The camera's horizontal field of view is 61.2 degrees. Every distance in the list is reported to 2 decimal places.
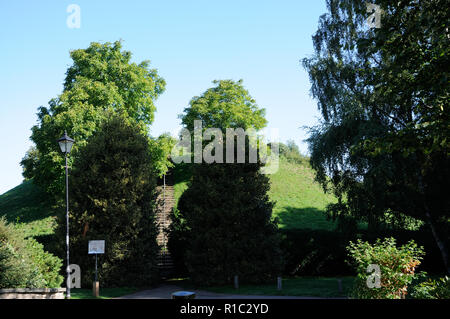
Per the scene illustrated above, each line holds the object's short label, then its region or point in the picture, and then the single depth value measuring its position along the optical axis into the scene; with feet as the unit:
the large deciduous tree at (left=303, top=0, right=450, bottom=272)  57.88
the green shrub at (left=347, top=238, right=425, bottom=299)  31.65
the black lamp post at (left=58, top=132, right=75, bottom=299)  49.39
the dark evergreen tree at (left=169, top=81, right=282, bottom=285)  61.36
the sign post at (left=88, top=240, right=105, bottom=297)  54.54
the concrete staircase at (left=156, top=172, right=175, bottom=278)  73.92
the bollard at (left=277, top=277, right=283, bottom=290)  54.60
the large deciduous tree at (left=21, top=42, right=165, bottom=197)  88.53
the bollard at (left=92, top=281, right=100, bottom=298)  52.90
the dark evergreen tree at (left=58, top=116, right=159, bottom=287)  60.95
